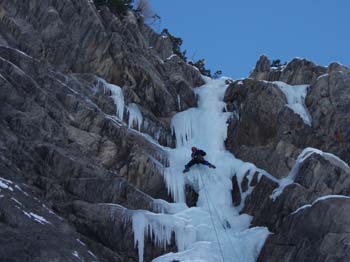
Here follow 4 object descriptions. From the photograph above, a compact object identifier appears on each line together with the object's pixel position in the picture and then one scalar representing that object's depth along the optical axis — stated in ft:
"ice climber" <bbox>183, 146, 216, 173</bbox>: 76.89
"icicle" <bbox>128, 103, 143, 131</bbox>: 79.51
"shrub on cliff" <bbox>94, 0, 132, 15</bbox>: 100.63
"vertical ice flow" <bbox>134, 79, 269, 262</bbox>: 61.93
